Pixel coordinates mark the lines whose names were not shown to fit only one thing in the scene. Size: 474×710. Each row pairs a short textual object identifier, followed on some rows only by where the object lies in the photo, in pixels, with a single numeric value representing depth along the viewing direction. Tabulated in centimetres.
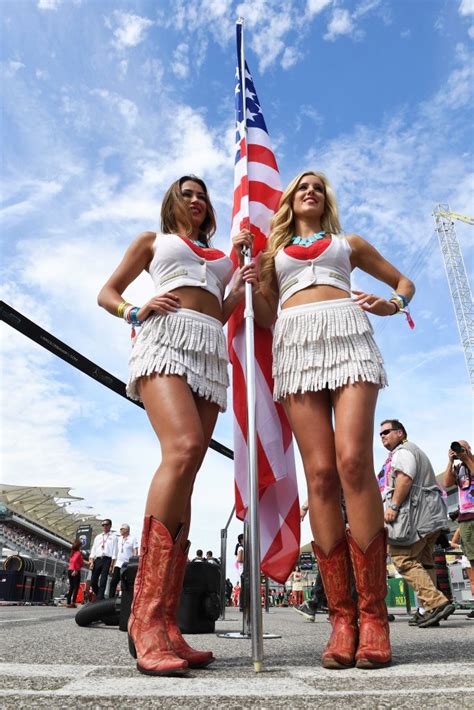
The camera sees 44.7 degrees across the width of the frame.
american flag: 302
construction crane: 4650
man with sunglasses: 468
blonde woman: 197
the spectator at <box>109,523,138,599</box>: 1119
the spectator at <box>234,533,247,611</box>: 988
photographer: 550
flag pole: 178
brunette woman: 179
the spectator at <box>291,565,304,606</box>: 1744
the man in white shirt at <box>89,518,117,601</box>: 1101
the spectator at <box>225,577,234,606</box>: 2015
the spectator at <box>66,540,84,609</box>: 1227
